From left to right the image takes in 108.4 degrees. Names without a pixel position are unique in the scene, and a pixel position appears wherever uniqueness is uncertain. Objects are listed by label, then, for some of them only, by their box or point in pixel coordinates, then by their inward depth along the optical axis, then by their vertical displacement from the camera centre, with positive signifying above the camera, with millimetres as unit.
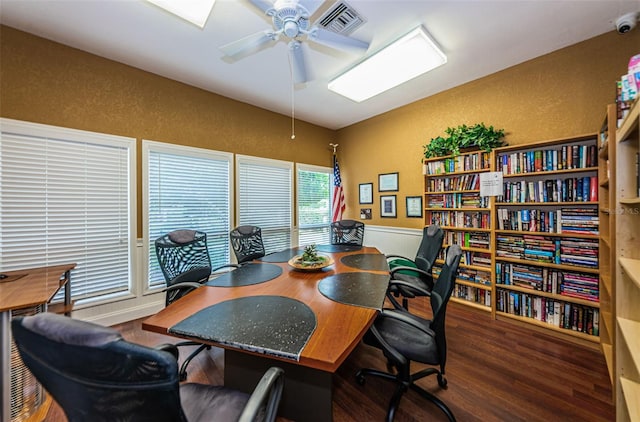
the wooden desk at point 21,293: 1298 -529
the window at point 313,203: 4336 +139
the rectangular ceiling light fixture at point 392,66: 2191 +1571
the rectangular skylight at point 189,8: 1681 +1531
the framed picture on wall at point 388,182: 3925 +480
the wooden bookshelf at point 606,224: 1621 -127
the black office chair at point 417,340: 1305 -812
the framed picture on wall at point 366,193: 4316 +319
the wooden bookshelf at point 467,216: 2787 -92
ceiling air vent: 1671 +1475
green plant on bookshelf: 2719 +868
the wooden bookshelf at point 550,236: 2156 -285
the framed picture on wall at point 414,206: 3617 +55
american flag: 4555 +280
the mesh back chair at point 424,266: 2200 -578
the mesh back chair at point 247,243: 2705 -395
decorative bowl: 1969 -474
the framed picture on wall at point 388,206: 3963 +65
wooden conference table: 980 -559
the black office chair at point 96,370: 563 -412
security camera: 1899 +1560
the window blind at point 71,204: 2090 +82
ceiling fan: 1507 +1326
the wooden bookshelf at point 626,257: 1185 -278
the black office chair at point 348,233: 3297 -332
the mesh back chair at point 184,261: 1897 -467
